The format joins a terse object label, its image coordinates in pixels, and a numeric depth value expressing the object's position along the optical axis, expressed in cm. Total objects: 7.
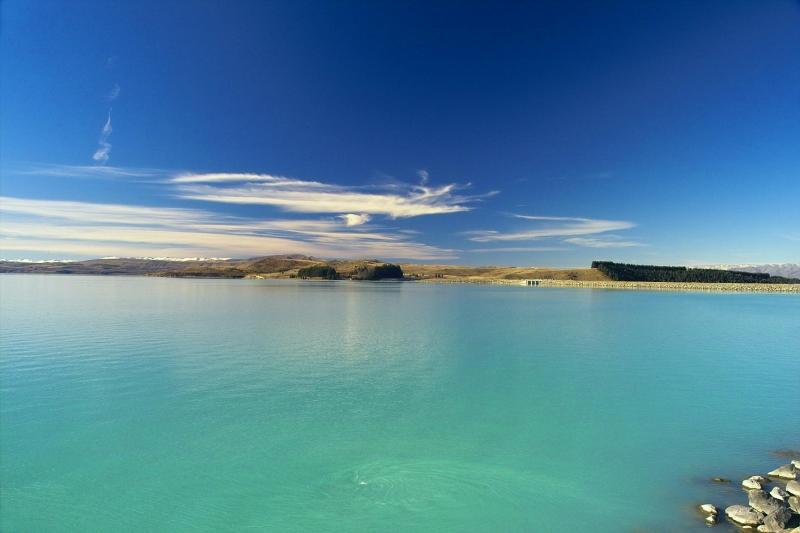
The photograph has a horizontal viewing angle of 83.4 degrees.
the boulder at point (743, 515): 891
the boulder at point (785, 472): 1105
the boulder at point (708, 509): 939
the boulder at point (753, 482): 1044
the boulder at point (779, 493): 963
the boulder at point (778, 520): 862
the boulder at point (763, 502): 911
